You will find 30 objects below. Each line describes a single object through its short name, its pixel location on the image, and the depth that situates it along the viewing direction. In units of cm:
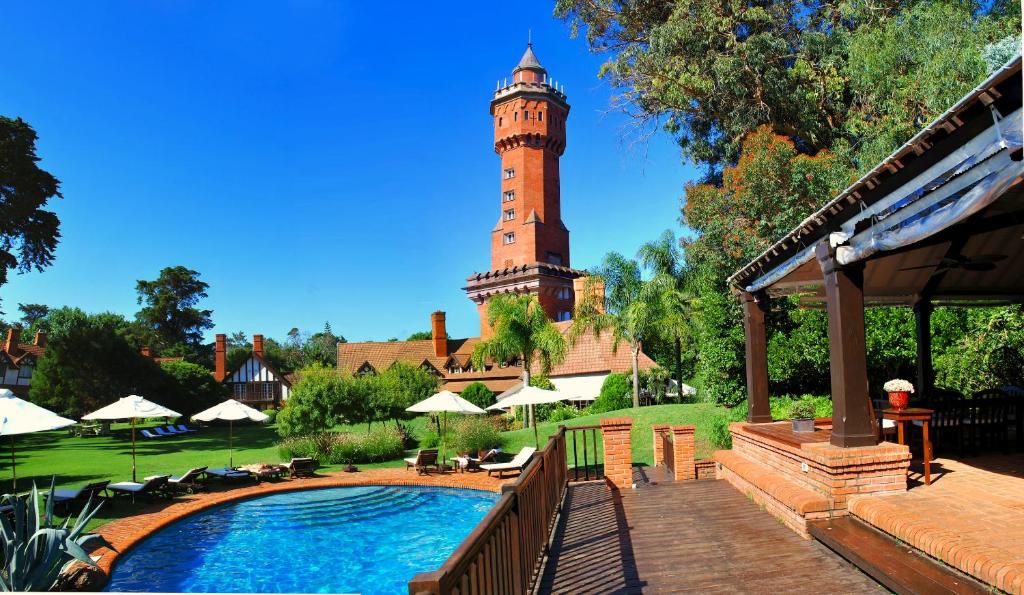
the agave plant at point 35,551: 695
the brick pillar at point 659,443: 1216
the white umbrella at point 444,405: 1889
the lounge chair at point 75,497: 1370
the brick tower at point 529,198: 5781
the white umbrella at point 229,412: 1973
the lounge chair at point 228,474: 1781
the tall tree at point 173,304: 6881
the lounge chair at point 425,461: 1830
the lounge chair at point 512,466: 1684
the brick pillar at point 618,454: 958
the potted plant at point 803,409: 1468
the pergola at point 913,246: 440
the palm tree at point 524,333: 2914
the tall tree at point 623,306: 3008
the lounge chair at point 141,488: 1490
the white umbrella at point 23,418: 1320
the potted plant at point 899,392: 709
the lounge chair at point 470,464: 1884
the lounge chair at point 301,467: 1850
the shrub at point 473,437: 2147
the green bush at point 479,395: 3506
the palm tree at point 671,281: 3036
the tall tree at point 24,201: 3000
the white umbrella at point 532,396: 1898
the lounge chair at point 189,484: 1619
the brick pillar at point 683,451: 1045
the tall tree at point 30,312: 8231
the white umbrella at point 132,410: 1722
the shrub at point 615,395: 3144
